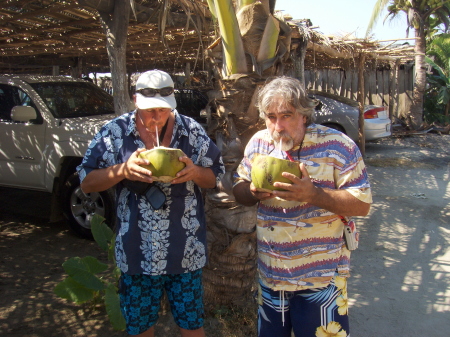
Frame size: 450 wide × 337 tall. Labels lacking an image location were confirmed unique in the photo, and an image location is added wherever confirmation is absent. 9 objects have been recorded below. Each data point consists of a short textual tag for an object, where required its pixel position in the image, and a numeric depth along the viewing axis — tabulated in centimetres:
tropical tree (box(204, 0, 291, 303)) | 300
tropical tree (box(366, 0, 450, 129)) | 1499
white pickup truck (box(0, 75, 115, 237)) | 509
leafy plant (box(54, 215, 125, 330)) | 294
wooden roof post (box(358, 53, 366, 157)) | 1003
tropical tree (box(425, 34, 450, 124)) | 1678
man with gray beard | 199
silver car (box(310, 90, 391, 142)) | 1008
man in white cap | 220
